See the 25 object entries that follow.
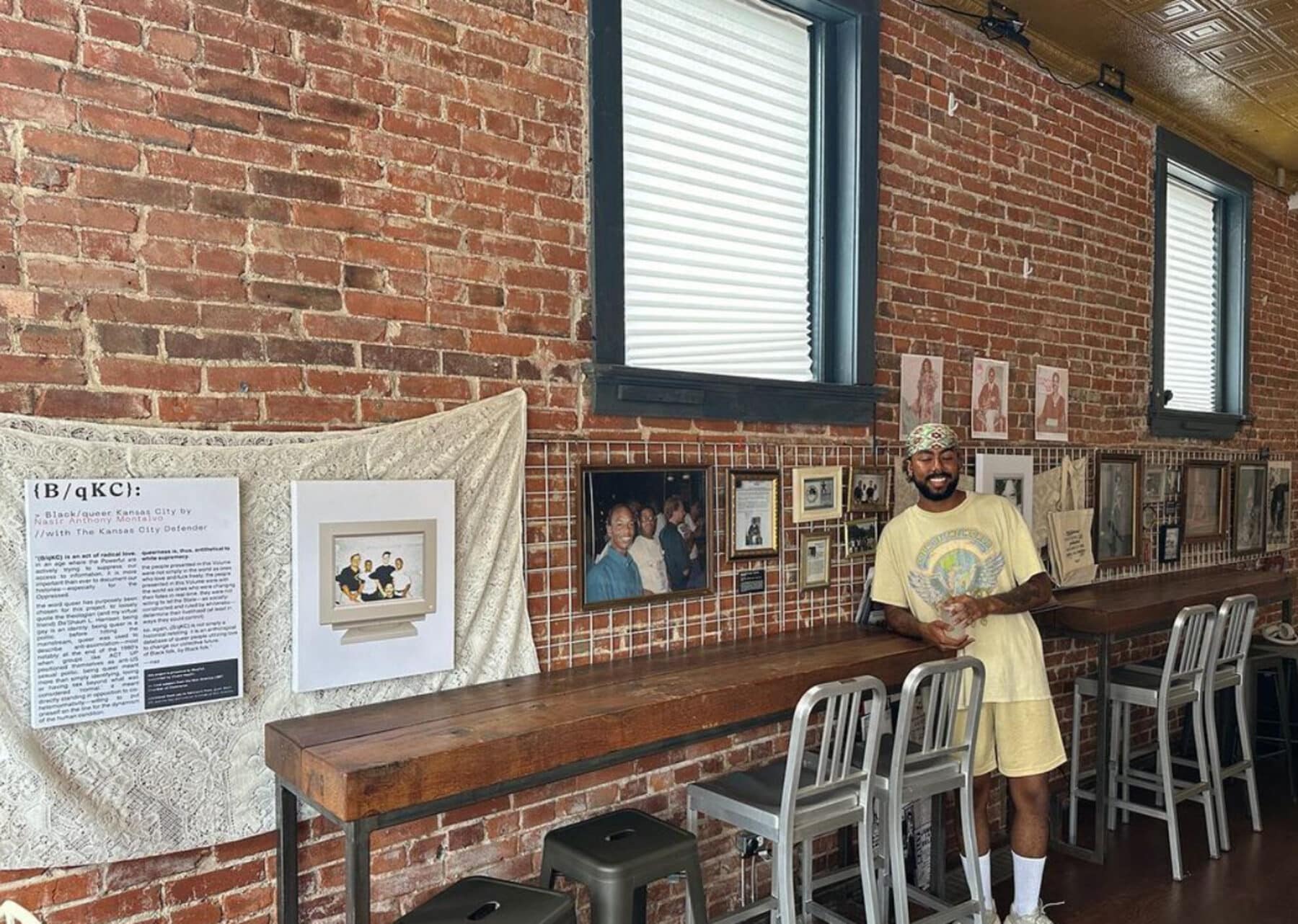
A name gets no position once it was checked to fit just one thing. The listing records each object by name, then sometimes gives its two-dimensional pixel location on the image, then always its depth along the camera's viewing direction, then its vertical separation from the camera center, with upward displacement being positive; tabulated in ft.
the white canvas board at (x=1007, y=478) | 13.93 -0.66
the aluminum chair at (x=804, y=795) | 8.52 -3.42
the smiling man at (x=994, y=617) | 10.71 -2.06
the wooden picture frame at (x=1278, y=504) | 20.65 -1.55
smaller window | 17.49 +2.73
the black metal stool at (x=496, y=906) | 7.02 -3.49
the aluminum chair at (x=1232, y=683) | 13.50 -3.58
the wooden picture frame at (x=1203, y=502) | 18.15 -1.33
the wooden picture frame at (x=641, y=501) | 9.67 -0.77
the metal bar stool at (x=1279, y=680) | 15.94 -4.18
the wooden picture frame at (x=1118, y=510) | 16.08 -1.32
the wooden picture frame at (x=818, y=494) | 11.60 -0.73
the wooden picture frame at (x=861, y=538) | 12.29 -1.33
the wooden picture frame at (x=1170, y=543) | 17.49 -2.01
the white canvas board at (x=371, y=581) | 7.81 -1.23
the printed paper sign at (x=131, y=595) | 6.67 -1.15
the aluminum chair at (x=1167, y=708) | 12.73 -3.80
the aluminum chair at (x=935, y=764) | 9.23 -3.34
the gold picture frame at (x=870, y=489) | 12.26 -0.72
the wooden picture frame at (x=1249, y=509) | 19.49 -1.57
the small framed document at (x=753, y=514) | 10.97 -0.91
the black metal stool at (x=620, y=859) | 7.73 -3.46
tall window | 9.85 +2.62
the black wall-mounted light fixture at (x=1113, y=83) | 15.51 +5.65
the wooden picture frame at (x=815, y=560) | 11.75 -1.55
